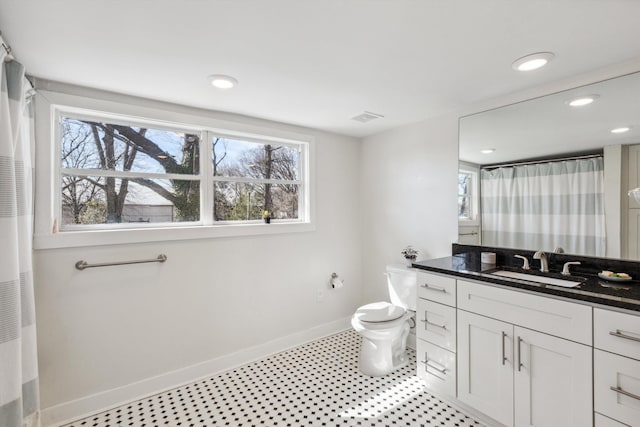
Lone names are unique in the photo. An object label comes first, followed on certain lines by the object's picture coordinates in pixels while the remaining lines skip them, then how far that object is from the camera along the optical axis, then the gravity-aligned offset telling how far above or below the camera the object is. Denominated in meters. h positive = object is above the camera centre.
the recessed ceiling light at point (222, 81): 1.80 +0.82
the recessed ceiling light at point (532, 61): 1.56 +0.82
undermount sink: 1.68 -0.43
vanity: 1.29 -0.69
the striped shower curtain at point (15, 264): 1.30 -0.25
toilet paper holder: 3.09 -0.75
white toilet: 2.28 -0.98
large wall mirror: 1.70 +0.25
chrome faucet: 1.92 -0.33
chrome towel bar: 1.90 -0.35
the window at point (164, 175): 2.04 +0.30
